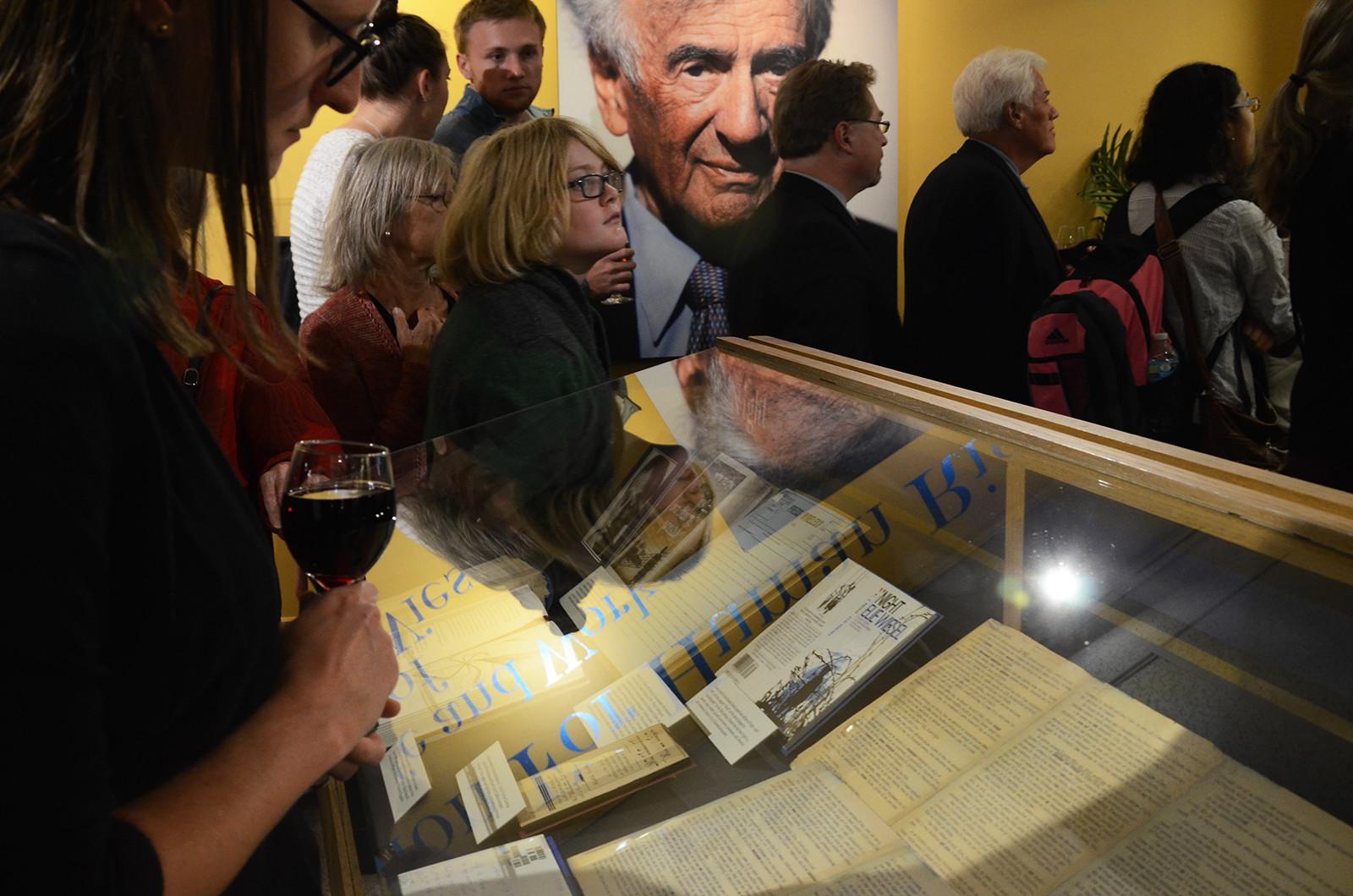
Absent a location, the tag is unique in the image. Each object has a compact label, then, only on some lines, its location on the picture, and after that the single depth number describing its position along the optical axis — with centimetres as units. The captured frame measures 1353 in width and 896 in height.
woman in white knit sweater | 275
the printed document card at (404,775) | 103
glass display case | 78
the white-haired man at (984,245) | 288
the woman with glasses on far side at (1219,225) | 255
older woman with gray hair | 251
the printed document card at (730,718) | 100
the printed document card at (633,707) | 107
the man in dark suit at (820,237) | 267
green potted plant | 510
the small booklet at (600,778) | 97
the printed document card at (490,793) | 97
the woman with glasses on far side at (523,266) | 195
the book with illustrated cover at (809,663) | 101
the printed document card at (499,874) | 86
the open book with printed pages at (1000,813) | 71
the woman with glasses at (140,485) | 51
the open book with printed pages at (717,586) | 119
